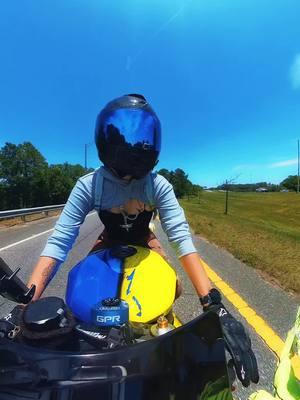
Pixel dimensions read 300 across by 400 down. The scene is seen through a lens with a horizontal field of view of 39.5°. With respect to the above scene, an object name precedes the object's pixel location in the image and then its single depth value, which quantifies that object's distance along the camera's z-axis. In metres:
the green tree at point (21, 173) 93.88
